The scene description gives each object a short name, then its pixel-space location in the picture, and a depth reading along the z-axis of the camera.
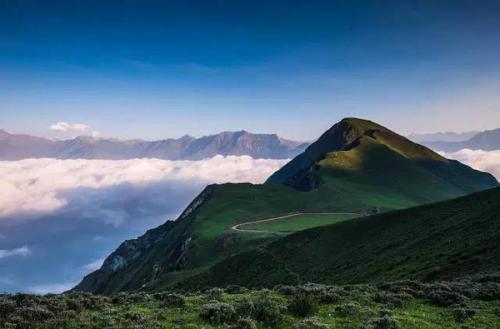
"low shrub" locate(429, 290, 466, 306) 25.98
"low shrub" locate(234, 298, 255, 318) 21.14
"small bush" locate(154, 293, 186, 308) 25.16
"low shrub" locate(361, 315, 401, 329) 19.14
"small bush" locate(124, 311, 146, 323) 20.72
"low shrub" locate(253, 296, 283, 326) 20.41
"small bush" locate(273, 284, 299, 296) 28.28
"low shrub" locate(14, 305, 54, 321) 20.47
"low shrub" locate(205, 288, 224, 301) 28.42
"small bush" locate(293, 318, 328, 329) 18.64
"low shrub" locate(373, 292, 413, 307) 25.38
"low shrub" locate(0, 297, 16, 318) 21.15
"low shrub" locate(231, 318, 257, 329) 18.98
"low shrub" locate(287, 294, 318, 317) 22.35
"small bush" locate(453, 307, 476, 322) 22.28
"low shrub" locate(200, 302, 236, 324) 20.75
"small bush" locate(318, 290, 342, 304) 25.59
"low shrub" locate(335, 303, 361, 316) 22.50
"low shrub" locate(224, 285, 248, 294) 34.19
